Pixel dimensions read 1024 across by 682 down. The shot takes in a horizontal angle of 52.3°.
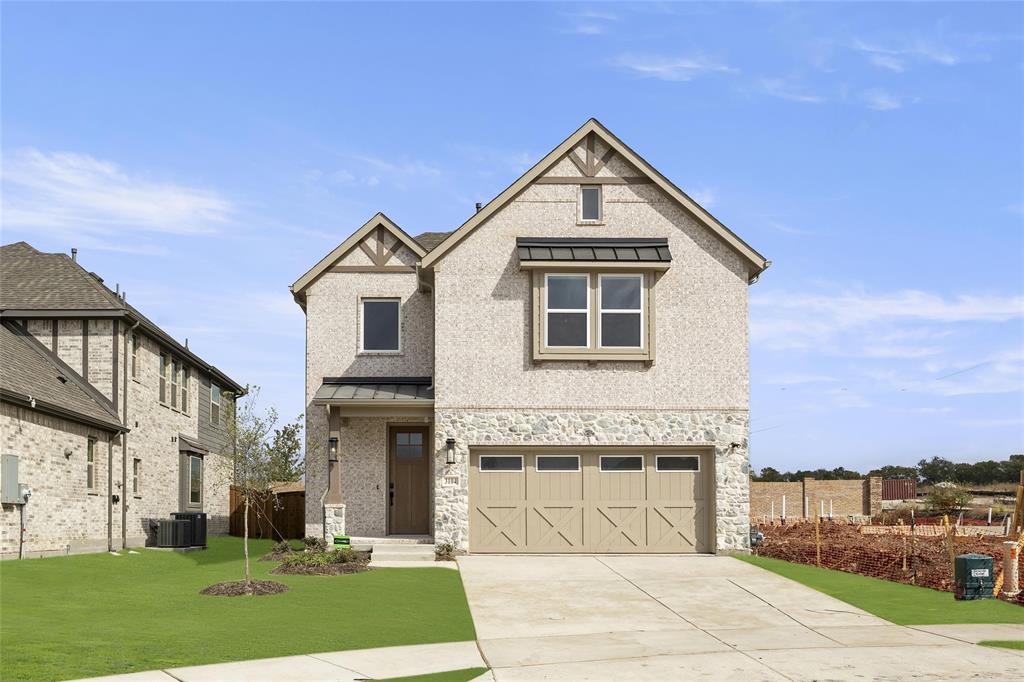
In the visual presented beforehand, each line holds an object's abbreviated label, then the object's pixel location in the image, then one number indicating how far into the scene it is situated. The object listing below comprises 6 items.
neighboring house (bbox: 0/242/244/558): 22.95
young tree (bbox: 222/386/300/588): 19.23
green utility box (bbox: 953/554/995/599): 17.31
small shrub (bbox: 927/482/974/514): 40.84
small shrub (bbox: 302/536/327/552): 22.88
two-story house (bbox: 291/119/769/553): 23.34
